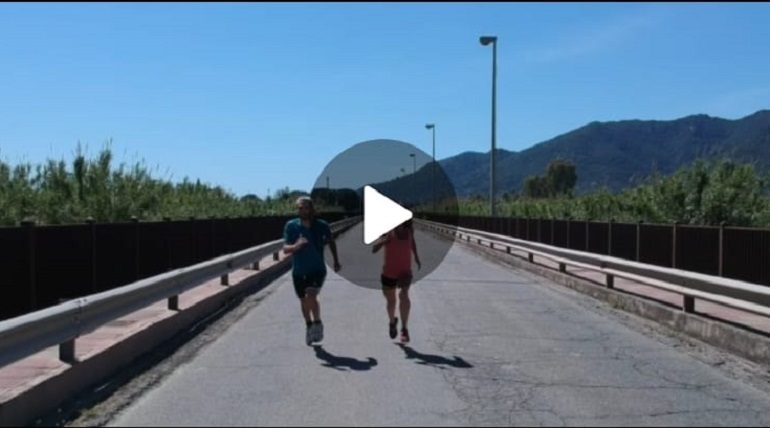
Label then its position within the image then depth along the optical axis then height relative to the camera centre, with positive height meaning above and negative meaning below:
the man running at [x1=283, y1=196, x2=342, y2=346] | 11.21 -0.67
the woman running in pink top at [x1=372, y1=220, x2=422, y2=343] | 11.50 -0.75
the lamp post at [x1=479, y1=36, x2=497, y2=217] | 45.09 +6.16
